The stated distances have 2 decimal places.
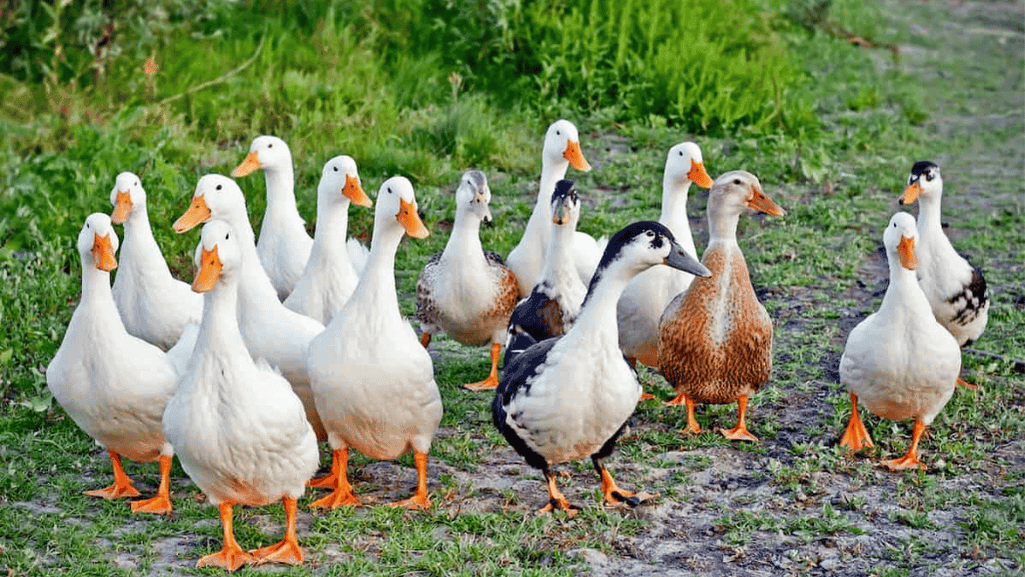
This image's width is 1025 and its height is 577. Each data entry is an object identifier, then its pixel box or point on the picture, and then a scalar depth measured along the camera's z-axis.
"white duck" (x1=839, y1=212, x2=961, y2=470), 10.58
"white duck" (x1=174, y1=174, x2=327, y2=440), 10.36
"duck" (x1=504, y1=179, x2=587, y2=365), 11.27
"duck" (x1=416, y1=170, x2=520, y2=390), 12.55
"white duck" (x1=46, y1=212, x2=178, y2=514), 9.80
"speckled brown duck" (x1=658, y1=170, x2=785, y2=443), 11.12
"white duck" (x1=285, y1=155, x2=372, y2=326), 11.56
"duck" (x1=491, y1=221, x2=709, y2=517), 9.58
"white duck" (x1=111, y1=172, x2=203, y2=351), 11.39
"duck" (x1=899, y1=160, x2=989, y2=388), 12.03
